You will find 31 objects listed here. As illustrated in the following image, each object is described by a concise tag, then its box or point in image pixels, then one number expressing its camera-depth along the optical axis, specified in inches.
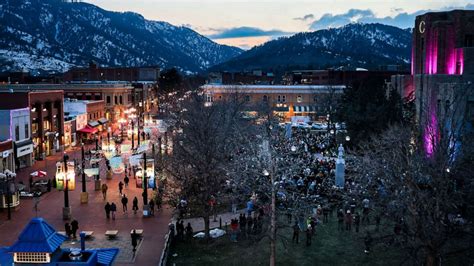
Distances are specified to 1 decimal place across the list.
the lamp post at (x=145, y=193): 1179.9
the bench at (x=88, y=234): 1014.7
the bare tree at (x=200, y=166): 1077.8
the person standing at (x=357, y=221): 1019.7
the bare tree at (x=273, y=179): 1050.7
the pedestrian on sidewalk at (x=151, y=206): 1203.9
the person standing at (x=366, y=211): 1085.6
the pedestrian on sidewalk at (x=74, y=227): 1019.0
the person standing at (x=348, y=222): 1038.4
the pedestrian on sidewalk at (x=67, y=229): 1026.9
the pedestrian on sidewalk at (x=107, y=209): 1158.2
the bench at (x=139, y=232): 1005.2
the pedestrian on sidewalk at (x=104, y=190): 1358.3
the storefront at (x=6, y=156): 1624.0
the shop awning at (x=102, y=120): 2974.7
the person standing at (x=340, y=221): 1037.2
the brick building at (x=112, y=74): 5157.5
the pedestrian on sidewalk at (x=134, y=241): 924.6
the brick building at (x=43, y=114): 2032.5
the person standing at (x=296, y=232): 958.0
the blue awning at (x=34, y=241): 527.8
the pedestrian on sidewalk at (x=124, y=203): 1224.2
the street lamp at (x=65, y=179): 1144.2
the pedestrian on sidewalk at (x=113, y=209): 1154.7
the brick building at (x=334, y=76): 4431.6
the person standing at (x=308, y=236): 946.1
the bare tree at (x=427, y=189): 723.4
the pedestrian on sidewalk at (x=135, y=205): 1208.2
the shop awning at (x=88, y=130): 2657.5
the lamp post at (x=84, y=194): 1306.6
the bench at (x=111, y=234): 998.9
